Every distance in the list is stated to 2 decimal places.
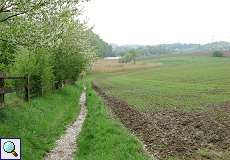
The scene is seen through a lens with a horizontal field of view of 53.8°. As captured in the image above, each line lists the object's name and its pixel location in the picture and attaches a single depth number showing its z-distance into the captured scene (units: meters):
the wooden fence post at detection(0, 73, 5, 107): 10.71
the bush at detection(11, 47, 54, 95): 15.99
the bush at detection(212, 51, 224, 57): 88.26
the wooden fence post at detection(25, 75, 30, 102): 13.93
